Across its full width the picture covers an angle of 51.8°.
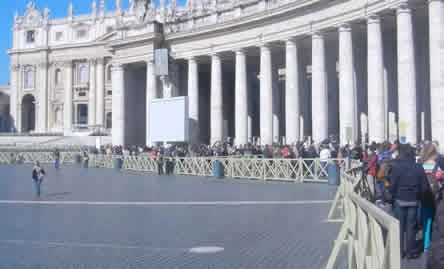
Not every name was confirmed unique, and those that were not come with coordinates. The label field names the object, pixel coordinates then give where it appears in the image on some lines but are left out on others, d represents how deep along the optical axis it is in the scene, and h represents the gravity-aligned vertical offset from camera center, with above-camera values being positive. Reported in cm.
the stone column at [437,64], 2142 +386
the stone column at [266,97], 3192 +350
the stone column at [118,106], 3994 +372
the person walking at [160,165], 2684 -99
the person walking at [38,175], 1609 -91
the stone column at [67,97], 6894 +787
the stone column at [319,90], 2842 +356
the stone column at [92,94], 6800 +819
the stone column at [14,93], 7375 +911
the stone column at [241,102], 3366 +337
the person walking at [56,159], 3291 -75
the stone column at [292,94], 3011 +354
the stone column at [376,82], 2494 +352
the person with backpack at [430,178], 739 -54
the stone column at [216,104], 3503 +335
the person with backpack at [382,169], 899 -47
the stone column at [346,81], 2675 +389
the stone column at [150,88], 3809 +506
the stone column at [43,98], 7106 +796
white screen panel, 3328 +213
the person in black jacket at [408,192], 729 -75
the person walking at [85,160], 3484 -86
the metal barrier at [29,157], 4119 -72
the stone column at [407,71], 2283 +385
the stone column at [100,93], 6750 +830
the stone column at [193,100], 3634 +381
